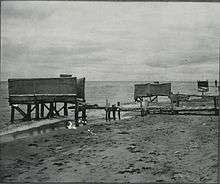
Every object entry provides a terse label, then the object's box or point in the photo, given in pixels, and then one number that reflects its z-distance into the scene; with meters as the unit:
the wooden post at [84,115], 19.33
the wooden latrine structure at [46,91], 17.78
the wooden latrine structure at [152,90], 29.02
